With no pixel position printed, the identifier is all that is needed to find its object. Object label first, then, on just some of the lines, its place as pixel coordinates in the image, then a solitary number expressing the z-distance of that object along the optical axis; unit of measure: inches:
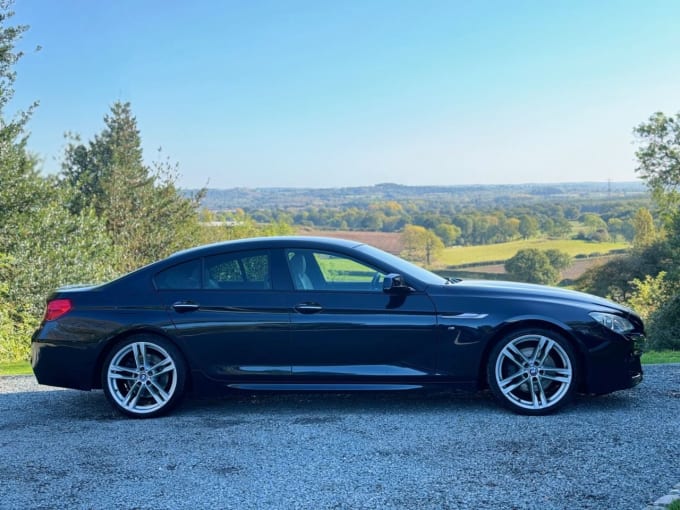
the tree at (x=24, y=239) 721.0
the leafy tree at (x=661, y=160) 1486.2
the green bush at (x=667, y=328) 693.7
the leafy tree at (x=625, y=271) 1820.9
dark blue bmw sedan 214.2
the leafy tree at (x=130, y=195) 1508.4
